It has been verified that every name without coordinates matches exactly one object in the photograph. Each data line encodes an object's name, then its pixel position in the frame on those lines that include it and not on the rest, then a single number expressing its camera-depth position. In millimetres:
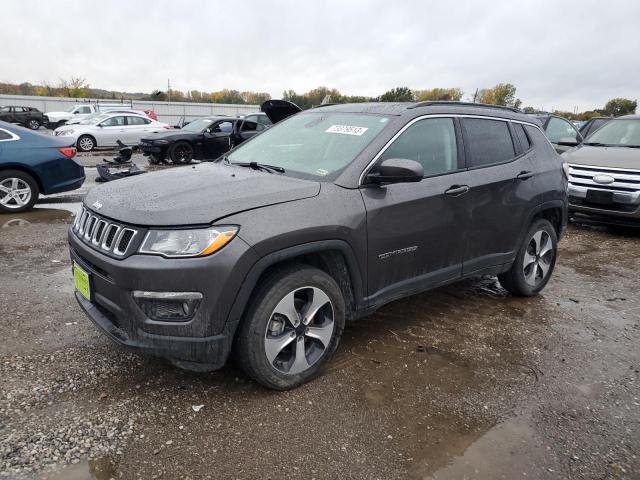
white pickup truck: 28578
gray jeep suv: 2549
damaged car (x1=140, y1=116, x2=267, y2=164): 14039
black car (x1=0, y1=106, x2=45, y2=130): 29203
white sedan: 17375
